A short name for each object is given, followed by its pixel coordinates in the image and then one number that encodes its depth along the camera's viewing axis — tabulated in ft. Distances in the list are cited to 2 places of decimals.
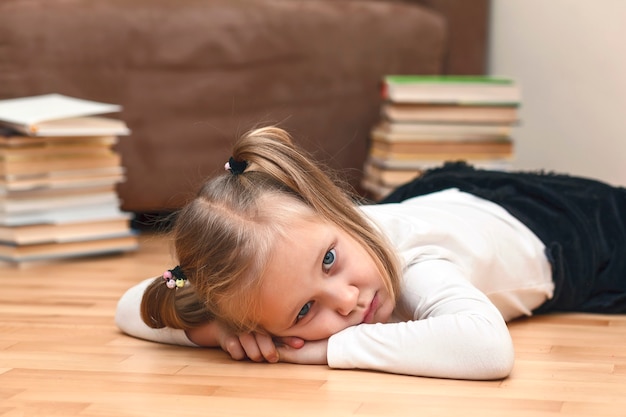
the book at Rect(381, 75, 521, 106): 9.38
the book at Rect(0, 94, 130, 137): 8.50
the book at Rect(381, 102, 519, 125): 9.44
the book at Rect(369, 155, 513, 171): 9.42
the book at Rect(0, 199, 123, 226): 8.71
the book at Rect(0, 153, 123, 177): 8.66
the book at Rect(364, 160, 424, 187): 9.43
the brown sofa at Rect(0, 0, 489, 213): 9.31
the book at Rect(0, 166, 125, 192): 8.67
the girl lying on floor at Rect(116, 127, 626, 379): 6.45
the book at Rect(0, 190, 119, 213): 8.70
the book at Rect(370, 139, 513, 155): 9.46
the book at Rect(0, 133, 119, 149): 8.65
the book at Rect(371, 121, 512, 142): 9.46
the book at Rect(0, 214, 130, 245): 8.71
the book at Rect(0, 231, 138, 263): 8.73
